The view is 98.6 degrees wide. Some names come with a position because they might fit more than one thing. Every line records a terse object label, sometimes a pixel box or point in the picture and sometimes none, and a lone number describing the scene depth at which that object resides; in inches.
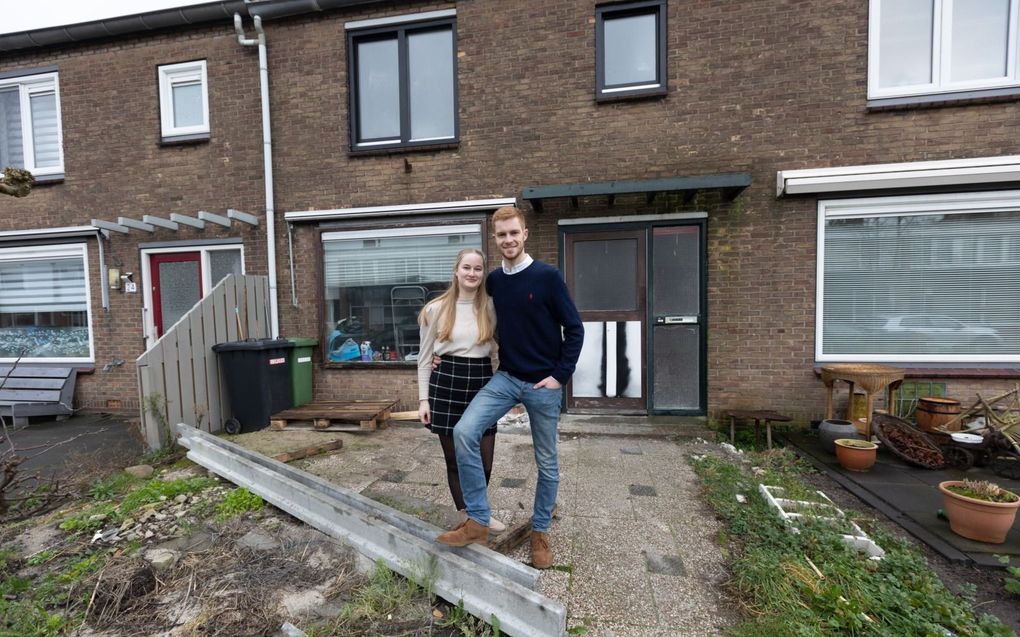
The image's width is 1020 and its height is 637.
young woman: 95.0
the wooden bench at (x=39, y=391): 244.1
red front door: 251.3
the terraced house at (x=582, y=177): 189.2
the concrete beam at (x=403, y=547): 78.0
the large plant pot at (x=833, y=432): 165.6
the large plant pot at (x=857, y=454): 150.7
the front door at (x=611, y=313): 210.5
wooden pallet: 201.8
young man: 88.7
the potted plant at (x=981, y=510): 104.1
